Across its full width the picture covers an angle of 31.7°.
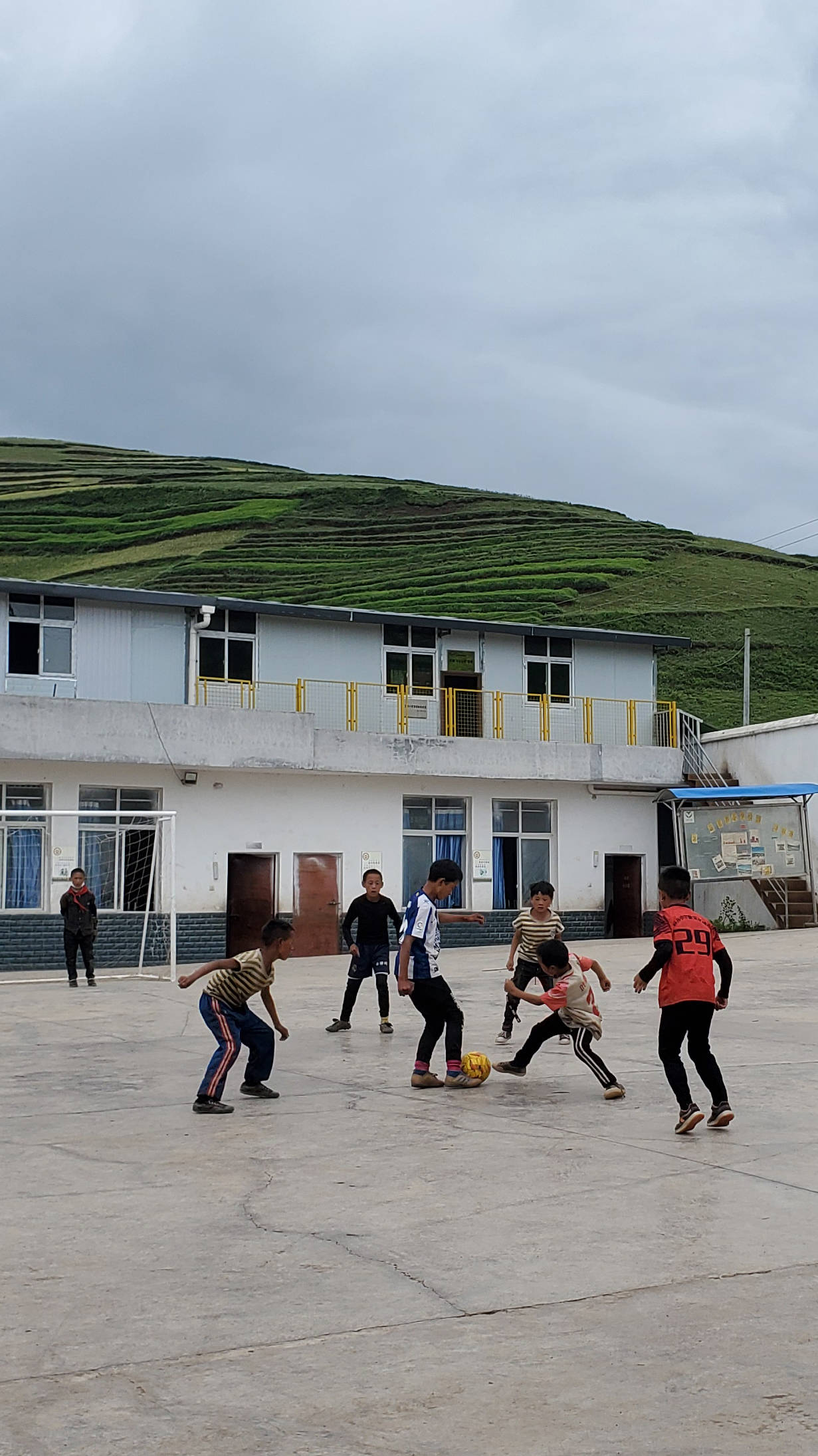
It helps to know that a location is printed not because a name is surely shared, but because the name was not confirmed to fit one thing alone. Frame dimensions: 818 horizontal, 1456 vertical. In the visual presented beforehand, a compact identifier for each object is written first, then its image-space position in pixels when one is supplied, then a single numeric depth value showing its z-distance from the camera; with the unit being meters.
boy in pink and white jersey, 9.61
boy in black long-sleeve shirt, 13.64
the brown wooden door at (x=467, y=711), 33.09
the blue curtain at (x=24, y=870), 26.98
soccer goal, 27.08
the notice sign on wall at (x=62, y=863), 27.27
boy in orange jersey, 8.27
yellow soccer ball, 10.10
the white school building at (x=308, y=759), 27.56
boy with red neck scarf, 20.59
